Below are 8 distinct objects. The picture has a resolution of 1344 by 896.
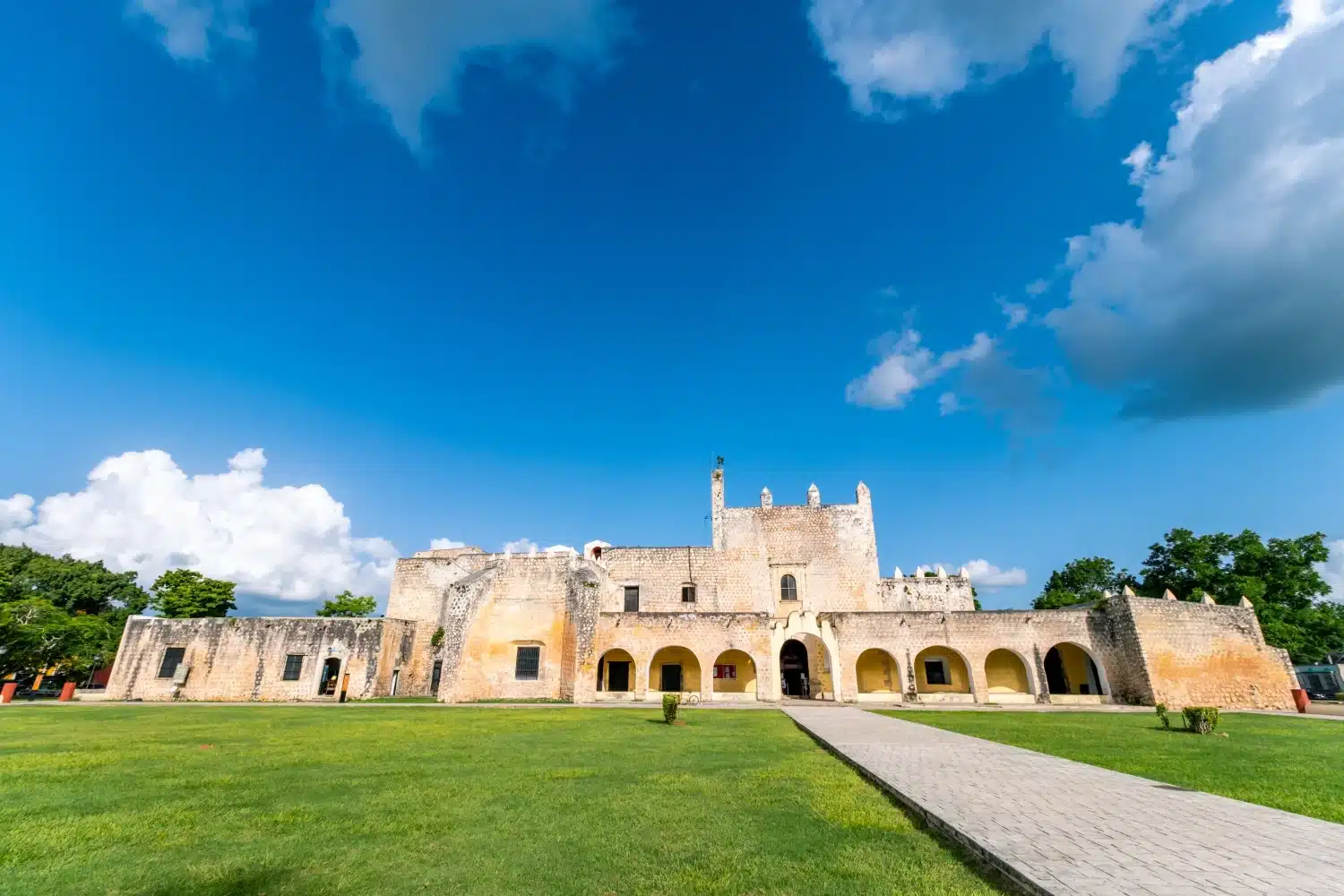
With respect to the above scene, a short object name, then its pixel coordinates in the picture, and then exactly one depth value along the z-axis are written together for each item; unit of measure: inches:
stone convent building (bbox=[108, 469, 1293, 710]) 1005.8
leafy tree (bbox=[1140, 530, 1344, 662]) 1263.5
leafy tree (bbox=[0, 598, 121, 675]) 1169.4
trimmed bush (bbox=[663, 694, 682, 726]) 631.8
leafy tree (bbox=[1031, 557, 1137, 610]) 1817.2
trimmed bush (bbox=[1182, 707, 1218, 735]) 563.5
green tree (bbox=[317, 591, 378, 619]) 1822.6
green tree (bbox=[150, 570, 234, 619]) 1638.8
